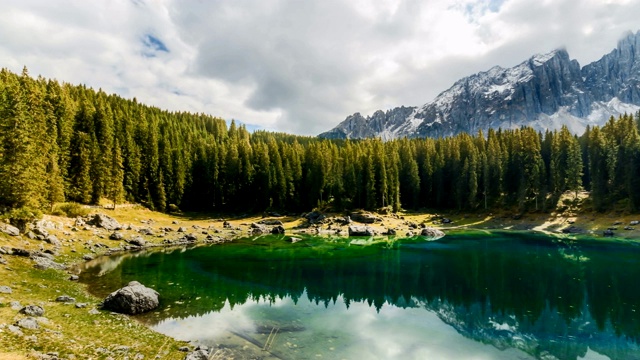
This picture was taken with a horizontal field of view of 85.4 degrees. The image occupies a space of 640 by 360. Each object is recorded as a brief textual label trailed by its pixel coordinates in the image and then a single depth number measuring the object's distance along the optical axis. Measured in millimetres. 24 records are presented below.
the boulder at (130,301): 23766
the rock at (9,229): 36906
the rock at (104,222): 55156
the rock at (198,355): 16828
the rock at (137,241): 52562
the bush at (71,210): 54338
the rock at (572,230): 71481
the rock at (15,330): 16852
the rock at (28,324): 17828
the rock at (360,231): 73500
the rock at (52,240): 40956
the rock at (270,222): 84756
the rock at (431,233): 71175
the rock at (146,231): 60138
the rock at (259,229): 74162
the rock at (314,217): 86600
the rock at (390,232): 75181
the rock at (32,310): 19812
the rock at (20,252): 33444
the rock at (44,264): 32531
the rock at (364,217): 83125
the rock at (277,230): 74700
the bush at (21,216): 38188
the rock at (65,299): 24167
